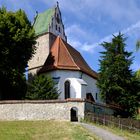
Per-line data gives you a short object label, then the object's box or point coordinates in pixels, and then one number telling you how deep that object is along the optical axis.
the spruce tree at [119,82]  18.01
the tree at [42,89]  17.85
